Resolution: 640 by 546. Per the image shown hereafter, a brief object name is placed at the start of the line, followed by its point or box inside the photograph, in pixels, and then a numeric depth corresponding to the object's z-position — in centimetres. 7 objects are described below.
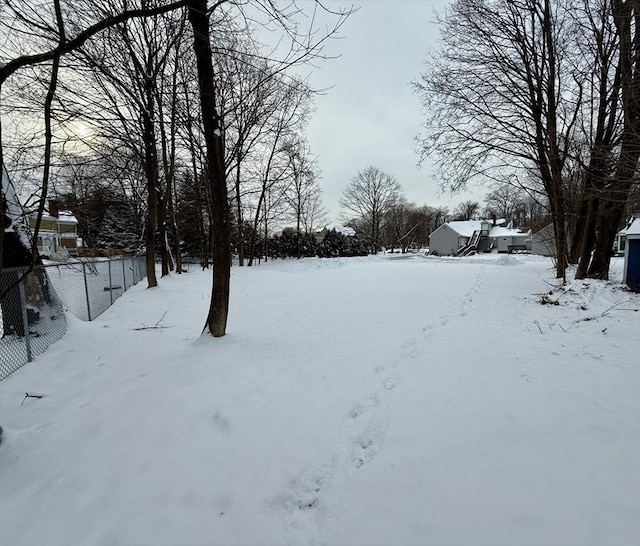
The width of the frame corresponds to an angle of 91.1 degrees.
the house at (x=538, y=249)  3916
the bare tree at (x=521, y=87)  1016
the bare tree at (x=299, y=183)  2309
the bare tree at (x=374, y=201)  4669
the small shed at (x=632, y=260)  914
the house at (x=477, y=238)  4581
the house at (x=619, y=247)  3147
